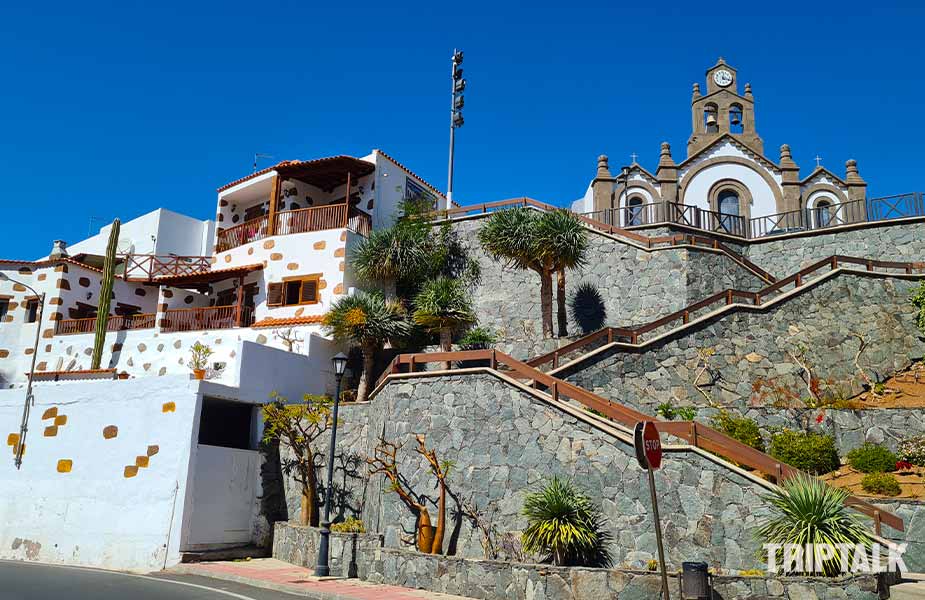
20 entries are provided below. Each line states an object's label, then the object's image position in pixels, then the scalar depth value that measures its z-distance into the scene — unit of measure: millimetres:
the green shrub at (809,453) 18094
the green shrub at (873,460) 17672
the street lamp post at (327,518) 16578
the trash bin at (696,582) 11648
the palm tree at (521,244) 24609
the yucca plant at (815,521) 11609
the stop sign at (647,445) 9859
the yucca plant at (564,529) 14406
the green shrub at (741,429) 18828
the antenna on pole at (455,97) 38625
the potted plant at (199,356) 26683
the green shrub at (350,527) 18578
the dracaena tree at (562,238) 24391
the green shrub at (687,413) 20047
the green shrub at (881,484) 16203
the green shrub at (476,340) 25703
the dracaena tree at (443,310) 24312
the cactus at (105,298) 28203
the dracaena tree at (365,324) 24516
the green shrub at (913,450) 17984
